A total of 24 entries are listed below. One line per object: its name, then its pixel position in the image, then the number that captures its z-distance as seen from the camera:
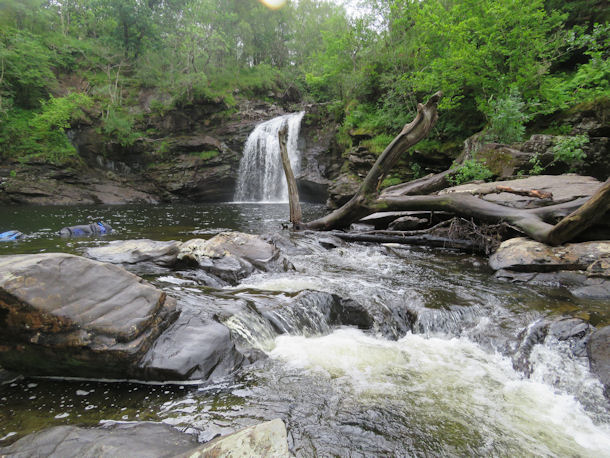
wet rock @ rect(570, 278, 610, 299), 4.77
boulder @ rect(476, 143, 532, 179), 9.18
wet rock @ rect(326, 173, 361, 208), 16.94
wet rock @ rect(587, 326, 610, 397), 2.98
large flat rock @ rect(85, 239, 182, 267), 6.16
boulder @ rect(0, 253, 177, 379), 2.54
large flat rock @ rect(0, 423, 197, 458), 1.81
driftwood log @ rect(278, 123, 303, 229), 10.85
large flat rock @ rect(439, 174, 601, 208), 6.89
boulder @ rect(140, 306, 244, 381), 2.79
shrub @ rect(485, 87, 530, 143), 9.49
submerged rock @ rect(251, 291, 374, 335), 4.11
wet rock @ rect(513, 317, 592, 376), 3.43
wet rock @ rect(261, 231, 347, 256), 8.40
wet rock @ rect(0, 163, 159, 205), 20.30
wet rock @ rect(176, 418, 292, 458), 1.64
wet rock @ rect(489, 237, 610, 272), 5.50
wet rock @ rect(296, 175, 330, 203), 23.27
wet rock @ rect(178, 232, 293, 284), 5.91
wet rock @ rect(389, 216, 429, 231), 9.45
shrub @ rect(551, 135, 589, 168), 8.05
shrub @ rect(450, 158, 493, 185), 9.50
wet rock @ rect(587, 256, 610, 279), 5.12
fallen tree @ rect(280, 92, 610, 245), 5.65
